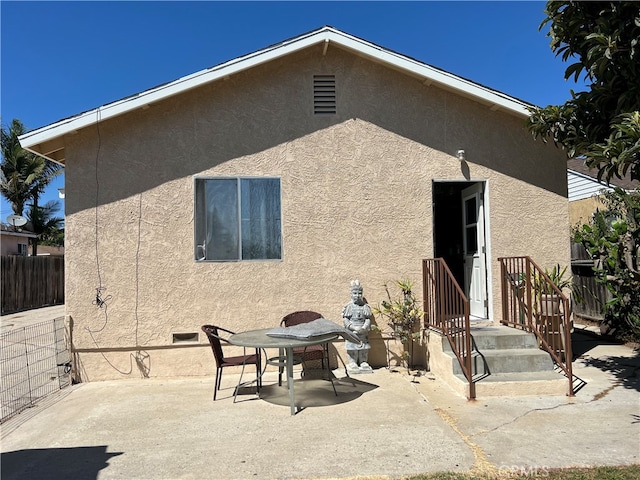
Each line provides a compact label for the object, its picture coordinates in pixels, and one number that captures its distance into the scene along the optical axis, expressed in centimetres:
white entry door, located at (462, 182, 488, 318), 741
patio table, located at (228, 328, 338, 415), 509
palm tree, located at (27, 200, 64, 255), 2577
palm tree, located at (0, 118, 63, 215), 2425
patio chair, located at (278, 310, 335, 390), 614
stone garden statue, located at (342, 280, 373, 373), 659
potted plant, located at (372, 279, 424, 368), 679
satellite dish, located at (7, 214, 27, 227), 1800
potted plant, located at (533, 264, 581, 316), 621
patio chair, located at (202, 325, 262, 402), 558
